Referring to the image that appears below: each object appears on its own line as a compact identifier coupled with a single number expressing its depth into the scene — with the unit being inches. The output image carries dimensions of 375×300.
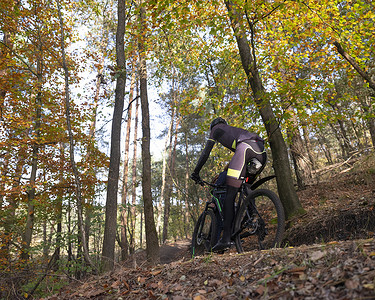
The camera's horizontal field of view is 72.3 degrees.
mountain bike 151.5
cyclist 158.7
